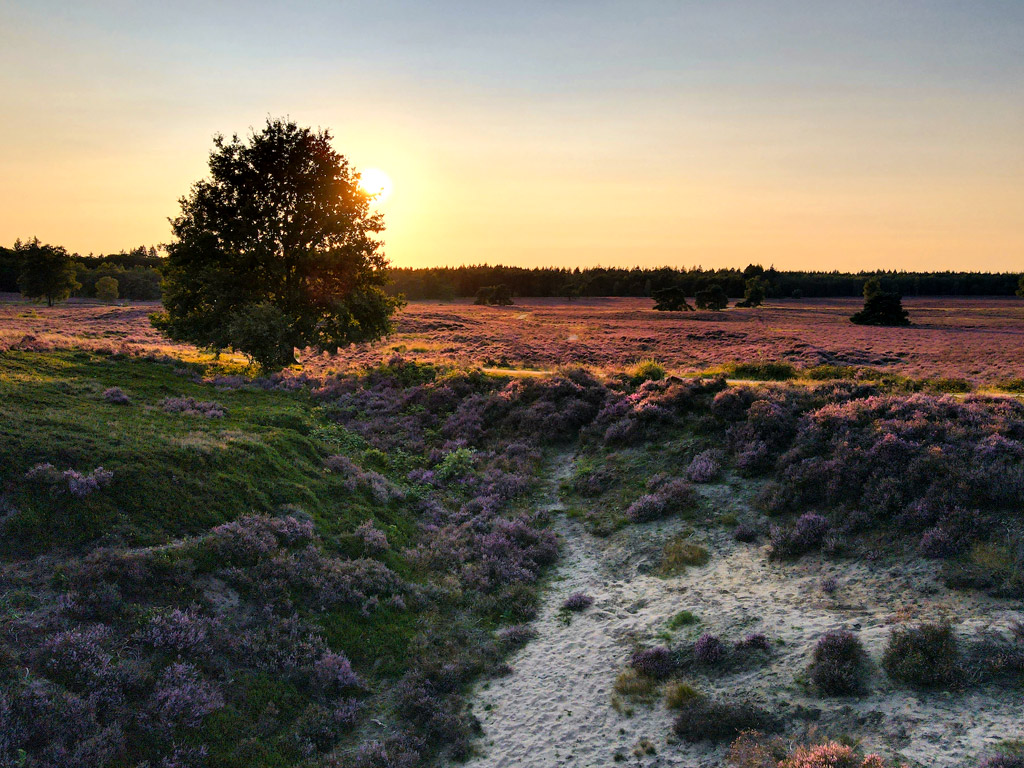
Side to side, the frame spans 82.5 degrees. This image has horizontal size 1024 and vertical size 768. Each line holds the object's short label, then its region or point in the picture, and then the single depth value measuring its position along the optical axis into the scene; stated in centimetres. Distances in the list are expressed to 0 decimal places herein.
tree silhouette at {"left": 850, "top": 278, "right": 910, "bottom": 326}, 7019
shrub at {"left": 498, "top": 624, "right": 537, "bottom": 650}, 1331
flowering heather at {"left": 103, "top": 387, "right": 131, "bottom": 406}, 2077
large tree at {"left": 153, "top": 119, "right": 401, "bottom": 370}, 3381
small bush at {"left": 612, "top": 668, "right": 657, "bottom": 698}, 1104
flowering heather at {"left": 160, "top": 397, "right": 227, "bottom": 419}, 2177
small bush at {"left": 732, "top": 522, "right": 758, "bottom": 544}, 1616
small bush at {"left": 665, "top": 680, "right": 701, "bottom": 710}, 1043
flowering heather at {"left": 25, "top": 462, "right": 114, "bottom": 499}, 1246
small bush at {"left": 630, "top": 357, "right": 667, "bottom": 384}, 3083
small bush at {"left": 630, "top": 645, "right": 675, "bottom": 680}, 1143
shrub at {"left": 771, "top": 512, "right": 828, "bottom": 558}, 1508
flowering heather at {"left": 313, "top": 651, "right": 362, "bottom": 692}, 1111
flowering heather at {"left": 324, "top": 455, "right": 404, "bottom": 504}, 1962
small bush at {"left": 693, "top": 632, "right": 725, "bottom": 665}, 1143
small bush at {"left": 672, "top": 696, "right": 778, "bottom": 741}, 962
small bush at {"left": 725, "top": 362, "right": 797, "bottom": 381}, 3403
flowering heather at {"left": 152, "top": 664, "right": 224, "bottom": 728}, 912
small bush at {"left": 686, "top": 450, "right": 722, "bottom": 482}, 1955
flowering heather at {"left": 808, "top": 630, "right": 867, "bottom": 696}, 981
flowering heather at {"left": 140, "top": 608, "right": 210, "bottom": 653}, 1016
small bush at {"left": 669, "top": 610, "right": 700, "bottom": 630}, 1288
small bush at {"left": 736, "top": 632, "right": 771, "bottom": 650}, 1148
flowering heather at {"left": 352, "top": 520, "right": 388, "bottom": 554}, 1602
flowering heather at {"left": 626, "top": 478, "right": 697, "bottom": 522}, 1833
